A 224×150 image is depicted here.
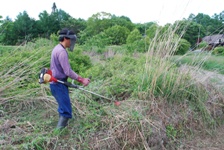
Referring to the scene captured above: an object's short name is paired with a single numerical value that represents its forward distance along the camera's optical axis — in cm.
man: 267
